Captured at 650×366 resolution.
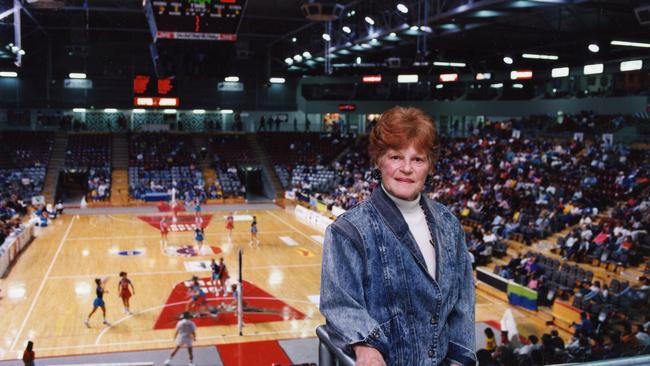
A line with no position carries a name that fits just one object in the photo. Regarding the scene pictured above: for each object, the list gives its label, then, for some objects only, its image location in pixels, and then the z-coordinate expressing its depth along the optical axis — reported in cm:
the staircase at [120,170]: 3594
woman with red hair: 192
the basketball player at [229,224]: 2500
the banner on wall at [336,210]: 2853
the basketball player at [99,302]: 1440
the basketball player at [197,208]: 2919
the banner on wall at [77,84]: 4334
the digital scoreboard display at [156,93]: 3647
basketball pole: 1359
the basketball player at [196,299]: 1521
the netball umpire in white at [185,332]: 1170
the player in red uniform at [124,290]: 1512
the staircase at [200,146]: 4106
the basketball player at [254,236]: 2419
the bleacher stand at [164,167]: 3666
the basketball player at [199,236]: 2339
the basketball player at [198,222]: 2561
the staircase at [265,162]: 3953
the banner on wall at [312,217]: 2809
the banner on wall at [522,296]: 1586
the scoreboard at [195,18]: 1578
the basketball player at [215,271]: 1702
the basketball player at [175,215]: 2957
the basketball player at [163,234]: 2391
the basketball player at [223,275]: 1686
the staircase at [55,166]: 3497
